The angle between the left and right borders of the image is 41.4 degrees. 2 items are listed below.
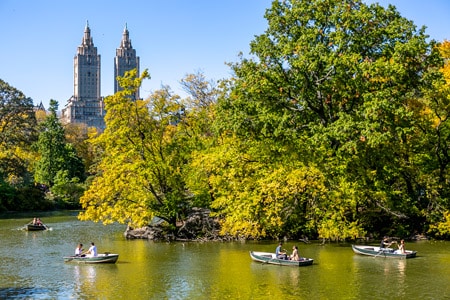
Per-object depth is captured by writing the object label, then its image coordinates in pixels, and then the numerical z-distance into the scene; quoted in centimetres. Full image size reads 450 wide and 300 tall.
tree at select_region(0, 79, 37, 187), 7269
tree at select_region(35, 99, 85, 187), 8350
